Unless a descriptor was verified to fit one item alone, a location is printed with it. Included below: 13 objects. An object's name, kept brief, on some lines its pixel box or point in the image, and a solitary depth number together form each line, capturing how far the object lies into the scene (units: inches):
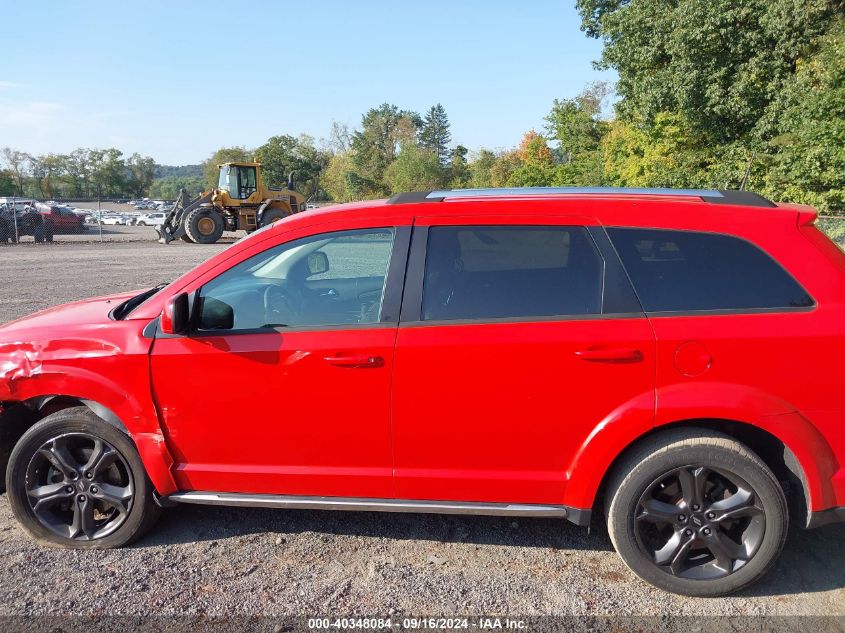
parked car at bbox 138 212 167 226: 2060.8
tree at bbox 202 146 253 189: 3650.1
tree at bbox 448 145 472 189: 2828.2
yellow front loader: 996.6
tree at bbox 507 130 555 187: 2071.9
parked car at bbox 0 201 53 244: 1004.6
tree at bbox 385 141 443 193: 2710.4
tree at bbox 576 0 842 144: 956.6
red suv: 112.4
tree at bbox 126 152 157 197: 4018.2
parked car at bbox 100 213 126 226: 2247.8
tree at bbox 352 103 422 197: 3410.4
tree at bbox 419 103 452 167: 4362.7
